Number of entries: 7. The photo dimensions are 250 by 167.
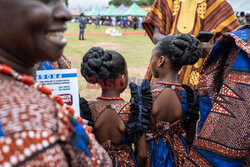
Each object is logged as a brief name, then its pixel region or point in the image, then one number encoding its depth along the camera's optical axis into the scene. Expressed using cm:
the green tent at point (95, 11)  4589
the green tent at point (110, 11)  3684
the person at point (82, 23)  1407
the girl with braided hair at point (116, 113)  174
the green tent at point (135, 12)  3092
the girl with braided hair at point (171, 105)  183
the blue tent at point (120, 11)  3442
